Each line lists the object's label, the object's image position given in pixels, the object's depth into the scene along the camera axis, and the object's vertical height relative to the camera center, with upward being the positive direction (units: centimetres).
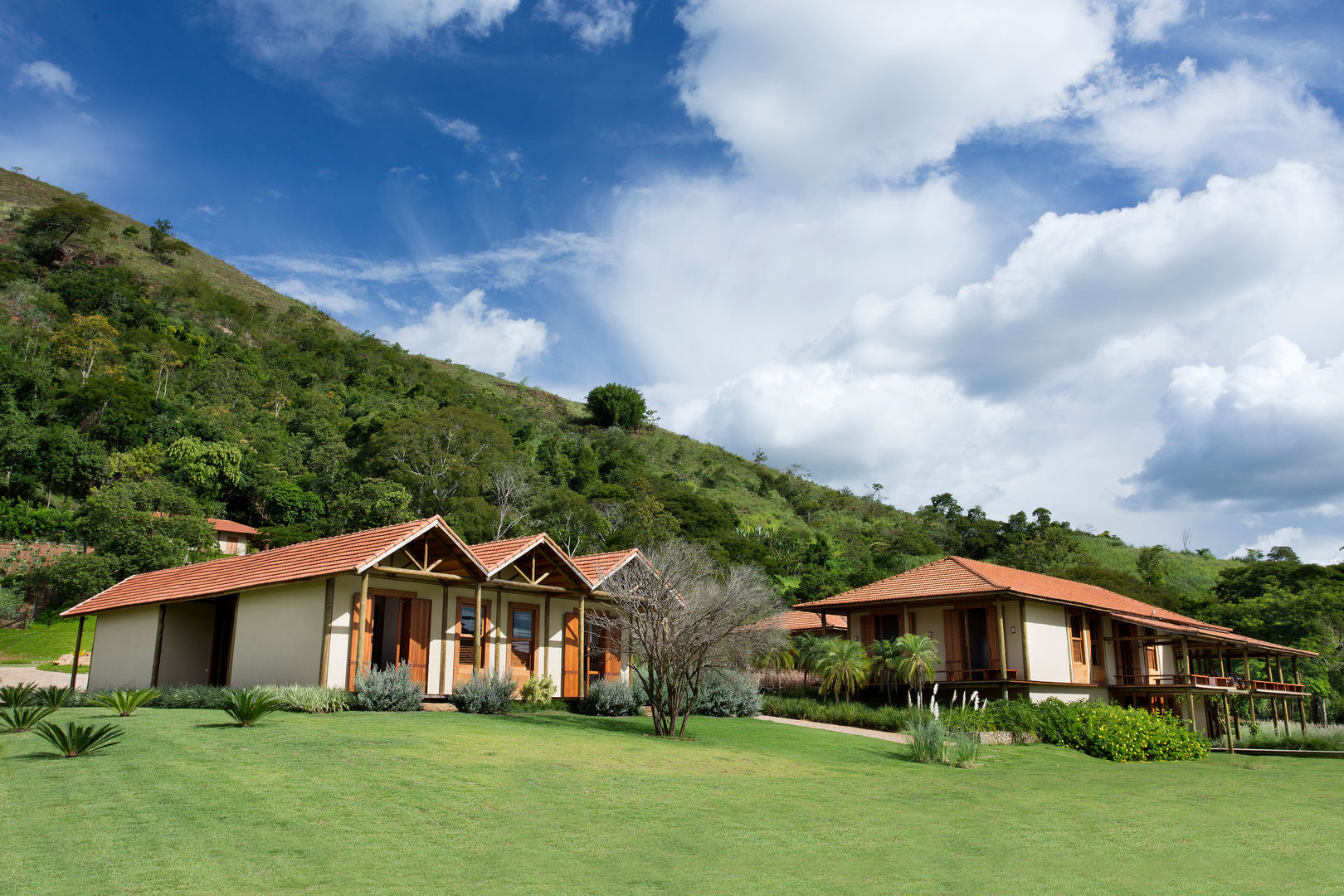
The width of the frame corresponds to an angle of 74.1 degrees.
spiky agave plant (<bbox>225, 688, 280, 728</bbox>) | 1505 -125
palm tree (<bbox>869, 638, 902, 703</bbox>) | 2697 -66
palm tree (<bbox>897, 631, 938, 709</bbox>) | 2634 -54
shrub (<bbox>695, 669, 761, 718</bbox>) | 2480 -170
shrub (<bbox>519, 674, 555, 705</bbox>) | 2317 -144
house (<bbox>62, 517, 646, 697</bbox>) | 2047 +47
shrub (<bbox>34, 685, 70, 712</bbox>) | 1667 -126
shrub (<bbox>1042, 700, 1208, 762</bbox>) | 2253 -242
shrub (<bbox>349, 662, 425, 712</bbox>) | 1934 -126
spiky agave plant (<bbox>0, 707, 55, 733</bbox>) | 1366 -133
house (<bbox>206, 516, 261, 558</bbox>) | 5197 +561
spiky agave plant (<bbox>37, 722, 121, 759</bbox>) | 1168 -140
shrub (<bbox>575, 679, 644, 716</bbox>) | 2328 -167
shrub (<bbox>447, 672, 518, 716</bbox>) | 2086 -143
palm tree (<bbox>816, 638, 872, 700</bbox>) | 2720 -85
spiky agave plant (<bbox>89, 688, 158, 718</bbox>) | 1609 -124
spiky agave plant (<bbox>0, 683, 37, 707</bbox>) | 1558 -114
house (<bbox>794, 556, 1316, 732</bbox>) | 2767 +2
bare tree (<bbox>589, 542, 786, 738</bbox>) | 1852 +23
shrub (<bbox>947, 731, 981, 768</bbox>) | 1780 -226
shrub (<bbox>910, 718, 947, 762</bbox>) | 1786 -207
